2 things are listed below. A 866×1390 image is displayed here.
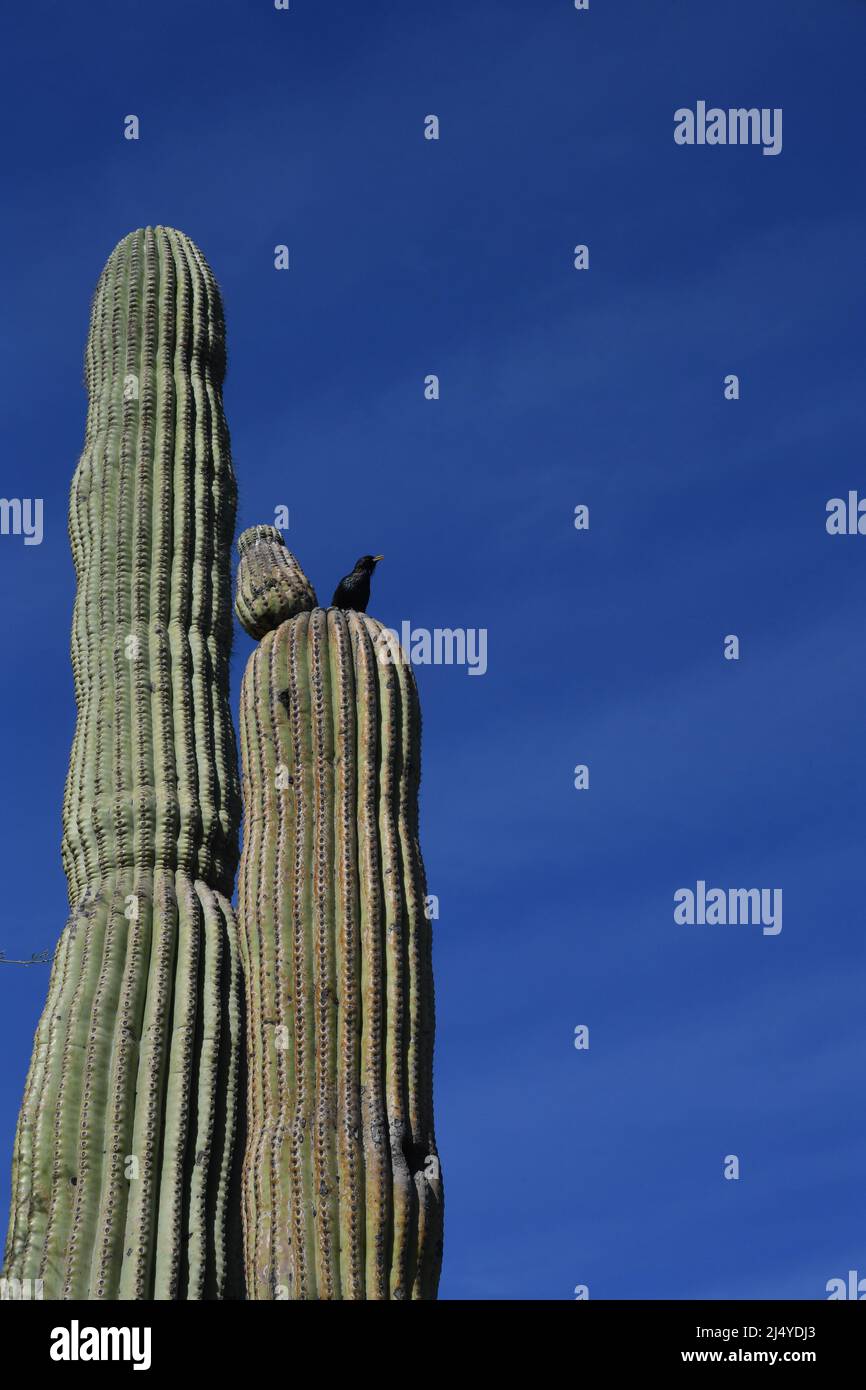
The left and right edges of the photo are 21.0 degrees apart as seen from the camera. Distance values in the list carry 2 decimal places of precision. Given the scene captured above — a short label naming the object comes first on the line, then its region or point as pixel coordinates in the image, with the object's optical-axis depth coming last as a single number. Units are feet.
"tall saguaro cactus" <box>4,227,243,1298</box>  38.09
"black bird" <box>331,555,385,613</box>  46.03
